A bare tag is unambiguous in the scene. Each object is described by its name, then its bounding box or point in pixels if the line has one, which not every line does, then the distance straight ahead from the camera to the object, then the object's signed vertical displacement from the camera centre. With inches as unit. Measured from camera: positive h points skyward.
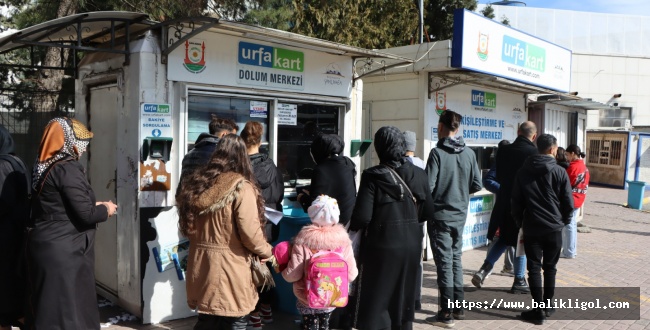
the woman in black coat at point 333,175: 177.5 -11.9
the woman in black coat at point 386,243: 152.1 -29.3
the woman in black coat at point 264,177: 173.9 -13.1
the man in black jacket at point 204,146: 167.0 -3.3
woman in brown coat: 131.2 -23.9
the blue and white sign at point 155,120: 185.8 +5.1
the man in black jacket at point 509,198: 234.4 -24.2
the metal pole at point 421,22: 503.8 +112.5
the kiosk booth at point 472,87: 287.4 +34.9
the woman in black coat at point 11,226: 142.1 -25.6
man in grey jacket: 192.7 -23.7
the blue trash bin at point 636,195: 584.1 -52.1
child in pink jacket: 142.7 -27.8
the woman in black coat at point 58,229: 131.6 -24.1
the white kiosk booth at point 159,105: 186.9 +11.9
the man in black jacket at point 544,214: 195.8 -25.4
